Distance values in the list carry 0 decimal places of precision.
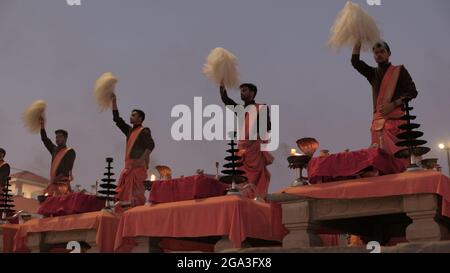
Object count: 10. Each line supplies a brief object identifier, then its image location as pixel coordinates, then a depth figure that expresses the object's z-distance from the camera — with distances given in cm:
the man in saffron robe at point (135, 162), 938
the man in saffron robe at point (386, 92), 668
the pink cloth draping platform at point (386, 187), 536
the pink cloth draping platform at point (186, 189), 706
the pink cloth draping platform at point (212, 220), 638
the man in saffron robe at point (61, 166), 1023
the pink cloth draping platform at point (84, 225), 794
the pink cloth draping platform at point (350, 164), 600
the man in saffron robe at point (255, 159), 820
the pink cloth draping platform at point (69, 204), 864
